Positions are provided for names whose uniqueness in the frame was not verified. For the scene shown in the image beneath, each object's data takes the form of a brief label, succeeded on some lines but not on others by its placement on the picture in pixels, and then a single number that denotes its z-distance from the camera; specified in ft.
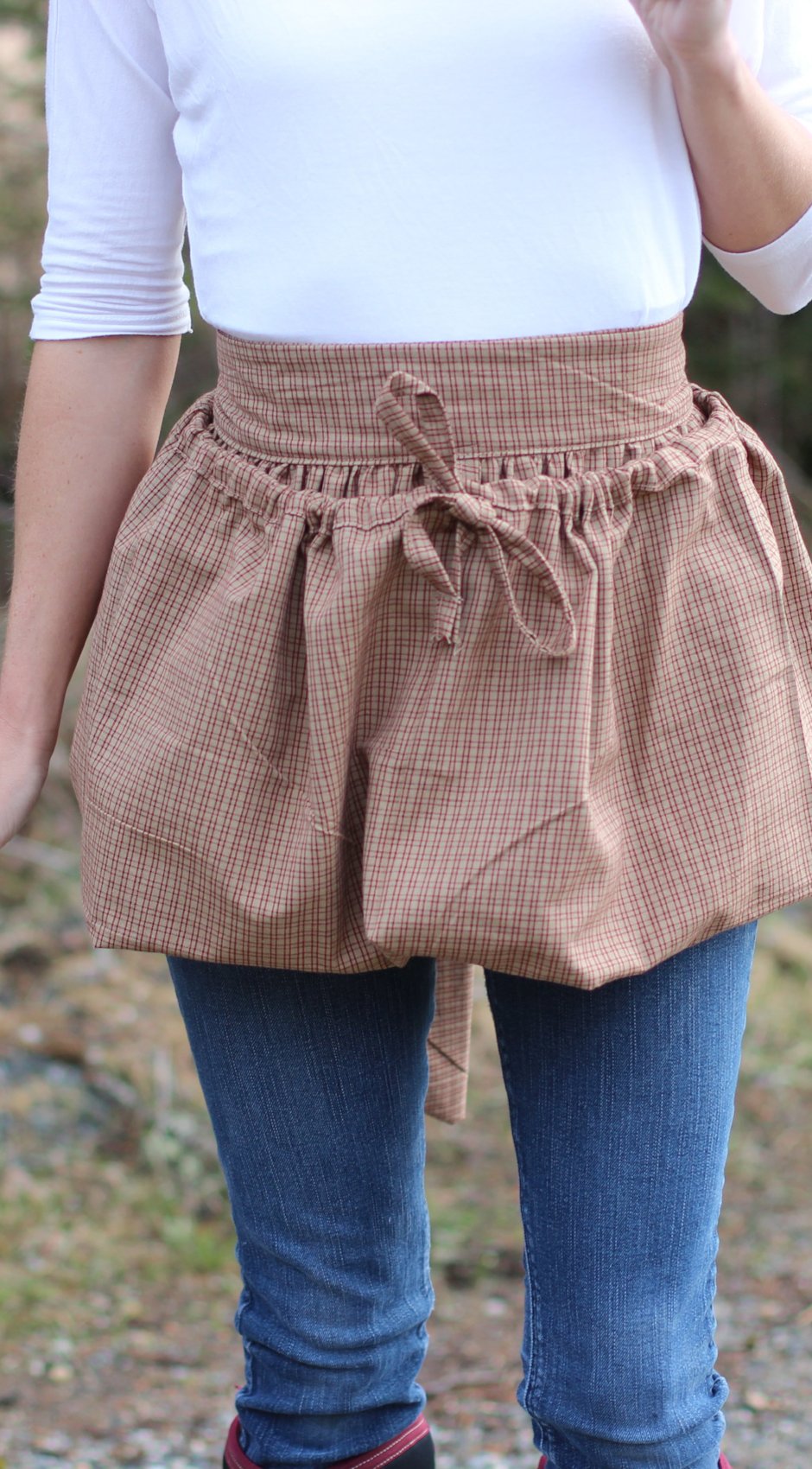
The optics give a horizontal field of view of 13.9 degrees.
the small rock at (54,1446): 9.69
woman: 6.57
